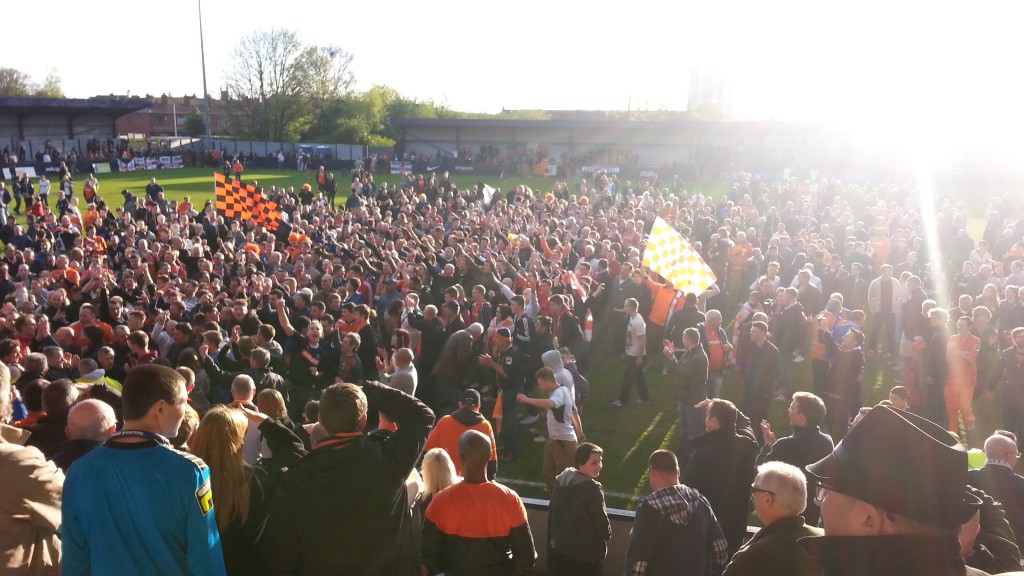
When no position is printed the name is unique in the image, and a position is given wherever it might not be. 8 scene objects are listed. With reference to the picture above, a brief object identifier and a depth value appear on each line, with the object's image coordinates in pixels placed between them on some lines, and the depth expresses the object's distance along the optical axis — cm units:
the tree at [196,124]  7906
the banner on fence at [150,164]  4647
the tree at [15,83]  8252
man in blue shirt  284
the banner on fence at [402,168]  4725
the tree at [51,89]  8788
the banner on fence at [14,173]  3838
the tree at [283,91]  7088
